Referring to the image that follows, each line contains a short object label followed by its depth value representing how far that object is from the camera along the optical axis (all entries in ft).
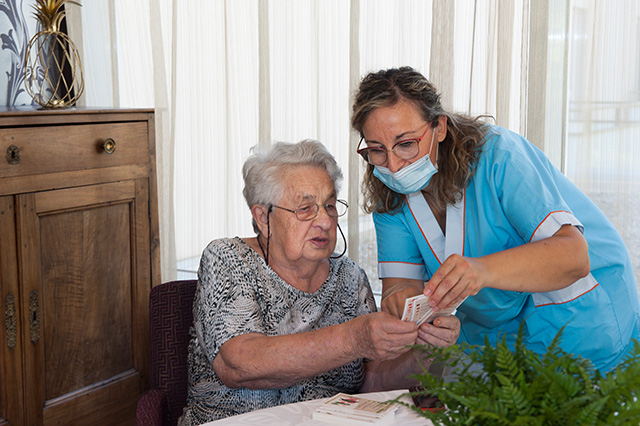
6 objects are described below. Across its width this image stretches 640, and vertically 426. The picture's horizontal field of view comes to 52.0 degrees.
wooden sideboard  7.79
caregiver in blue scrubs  5.57
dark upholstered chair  6.20
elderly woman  5.35
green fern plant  2.87
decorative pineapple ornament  9.07
